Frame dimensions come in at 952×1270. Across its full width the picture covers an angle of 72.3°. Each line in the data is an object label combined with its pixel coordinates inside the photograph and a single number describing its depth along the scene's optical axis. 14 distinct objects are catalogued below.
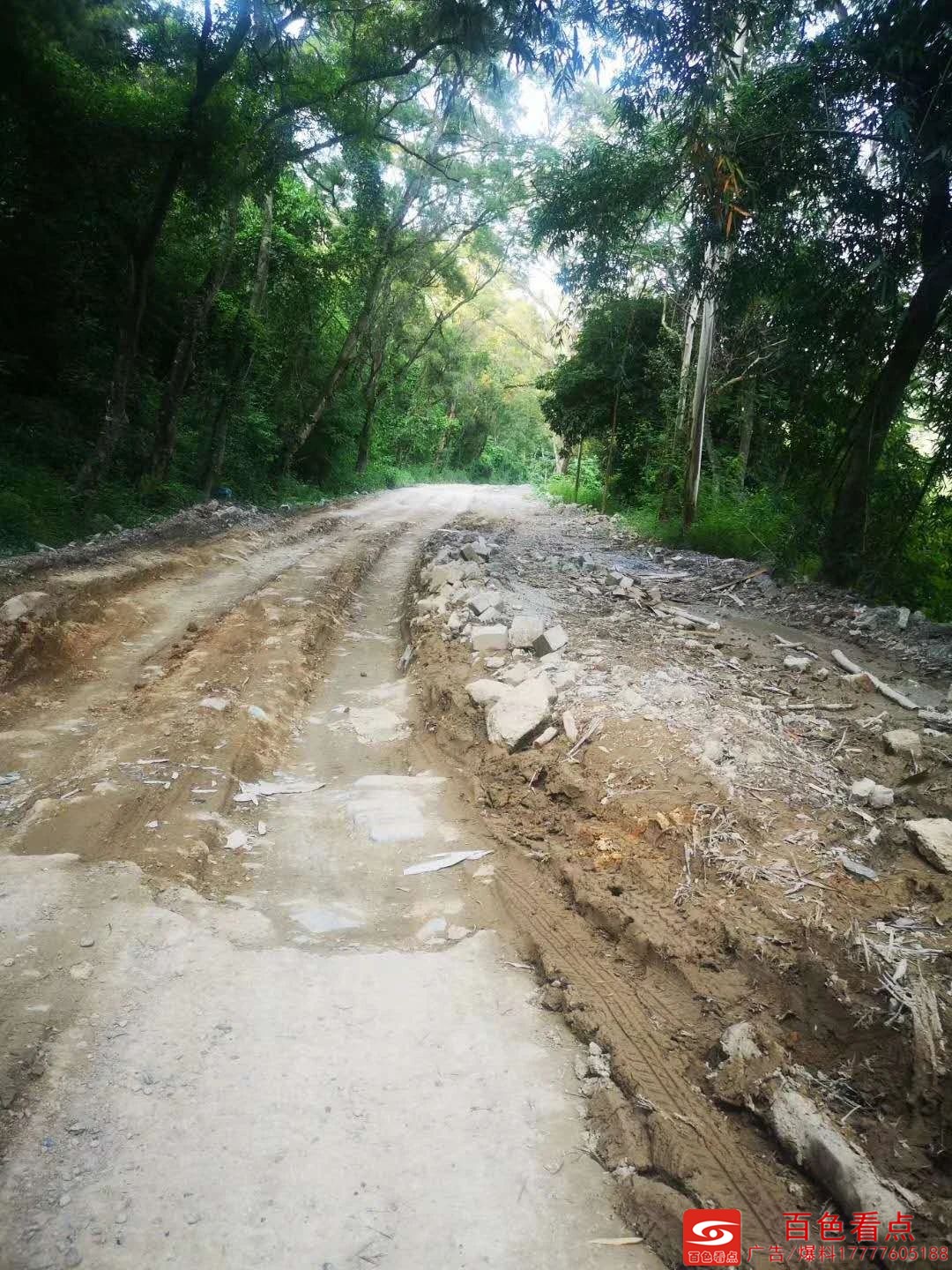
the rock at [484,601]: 6.39
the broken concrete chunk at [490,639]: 5.56
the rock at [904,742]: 3.46
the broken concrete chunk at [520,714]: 4.21
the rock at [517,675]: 4.86
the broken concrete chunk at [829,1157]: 1.73
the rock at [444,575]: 7.80
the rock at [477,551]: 8.93
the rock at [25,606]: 5.40
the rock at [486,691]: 4.71
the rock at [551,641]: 5.17
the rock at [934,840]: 2.65
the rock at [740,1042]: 2.20
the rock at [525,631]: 5.49
